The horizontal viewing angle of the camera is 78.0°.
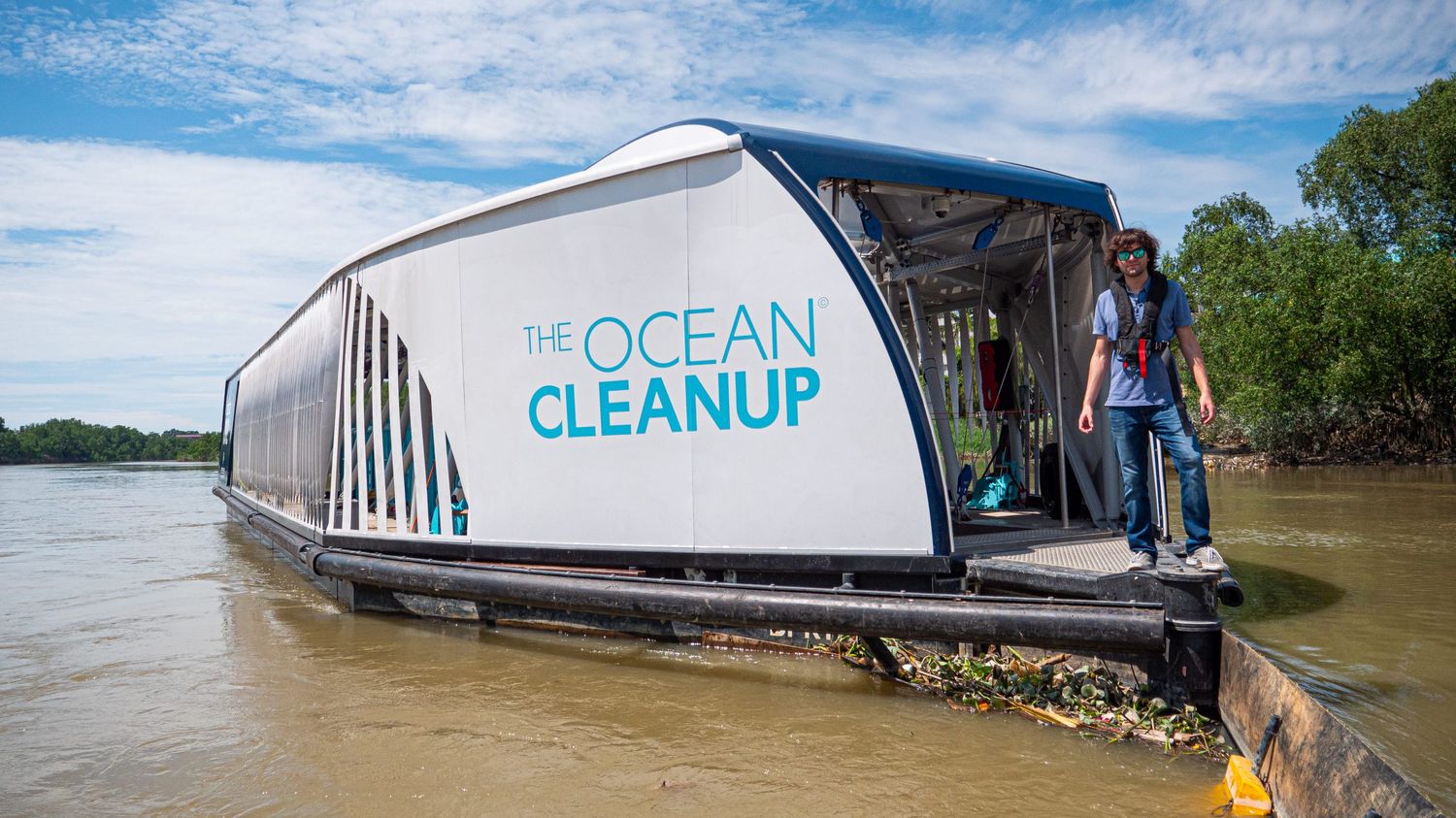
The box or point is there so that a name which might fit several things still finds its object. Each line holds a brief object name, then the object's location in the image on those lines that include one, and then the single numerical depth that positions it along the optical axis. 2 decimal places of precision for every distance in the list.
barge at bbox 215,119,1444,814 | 4.86
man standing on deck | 4.41
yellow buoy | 3.05
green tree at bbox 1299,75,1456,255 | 29.97
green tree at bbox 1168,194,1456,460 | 23.84
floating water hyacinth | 3.81
